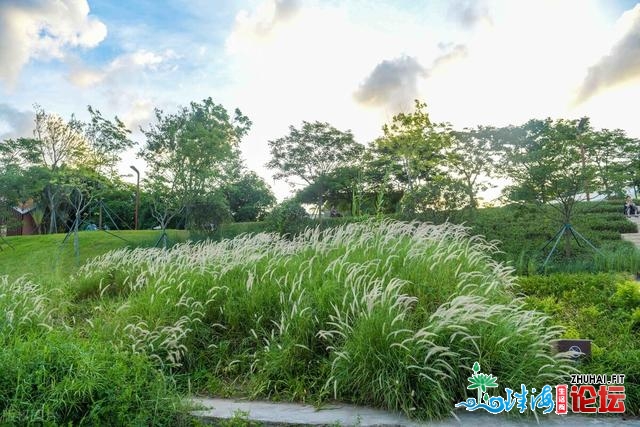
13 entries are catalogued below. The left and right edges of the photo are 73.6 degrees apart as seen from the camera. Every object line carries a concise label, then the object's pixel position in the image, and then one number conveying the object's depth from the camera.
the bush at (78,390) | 2.35
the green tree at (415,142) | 15.40
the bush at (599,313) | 2.92
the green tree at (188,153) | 13.58
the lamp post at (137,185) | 19.75
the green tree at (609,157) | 8.68
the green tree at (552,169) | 8.82
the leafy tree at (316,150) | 23.00
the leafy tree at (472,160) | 10.93
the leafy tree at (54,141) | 18.81
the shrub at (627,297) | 4.19
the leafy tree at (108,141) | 17.45
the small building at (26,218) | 26.61
